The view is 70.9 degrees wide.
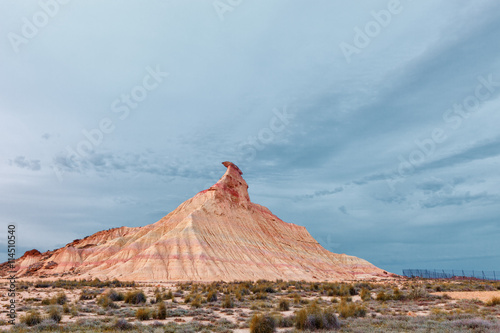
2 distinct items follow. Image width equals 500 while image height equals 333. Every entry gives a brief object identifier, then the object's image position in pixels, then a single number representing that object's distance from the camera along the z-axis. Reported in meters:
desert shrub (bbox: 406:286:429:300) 27.28
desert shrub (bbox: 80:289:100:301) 27.25
